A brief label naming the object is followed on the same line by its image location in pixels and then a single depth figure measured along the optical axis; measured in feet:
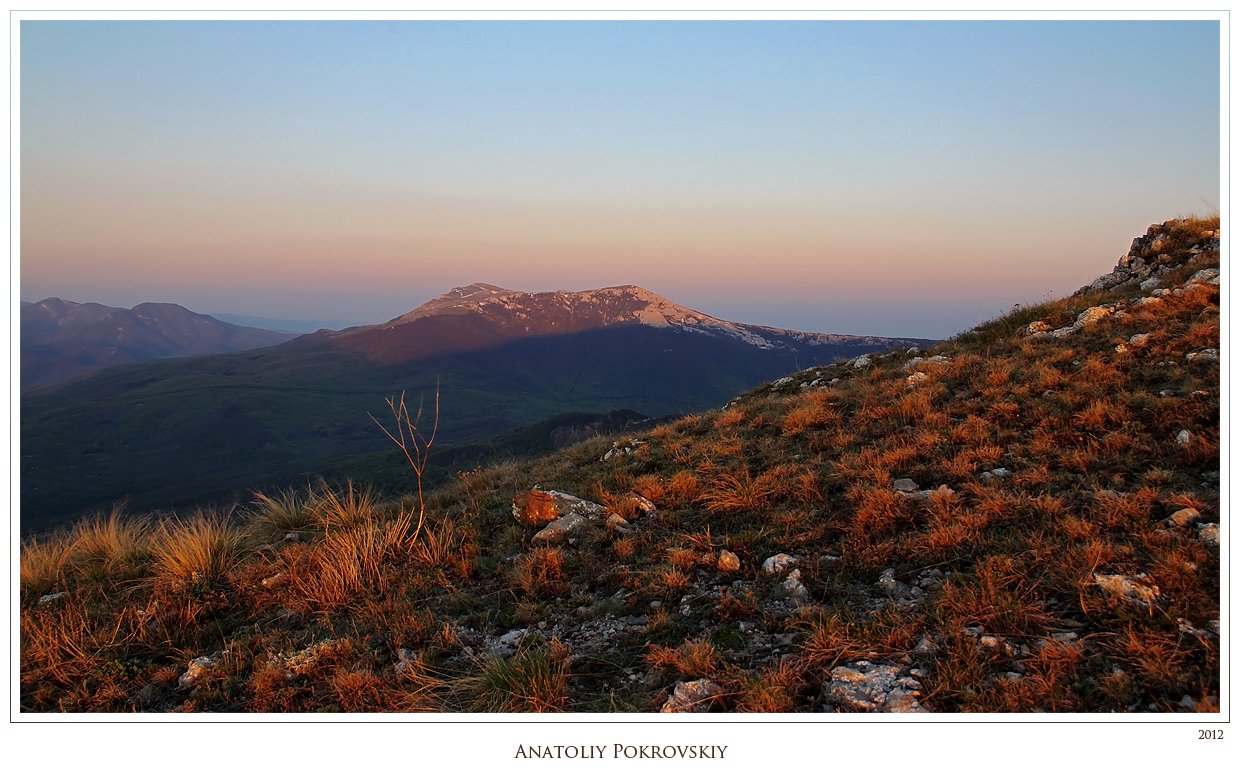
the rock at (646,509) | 18.54
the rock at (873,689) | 9.15
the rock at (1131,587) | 10.17
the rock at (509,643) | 12.30
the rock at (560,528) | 17.43
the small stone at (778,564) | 13.76
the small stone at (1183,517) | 12.19
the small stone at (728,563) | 14.16
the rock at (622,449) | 26.58
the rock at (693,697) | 9.75
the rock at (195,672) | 12.31
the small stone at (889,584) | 12.37
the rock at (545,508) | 18.63
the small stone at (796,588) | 12.58
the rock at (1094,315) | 29.68
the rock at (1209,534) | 11.51
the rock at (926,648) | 10.01
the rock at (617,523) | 17.42
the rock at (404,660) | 11.74
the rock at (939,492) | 15.49
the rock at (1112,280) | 39.01
